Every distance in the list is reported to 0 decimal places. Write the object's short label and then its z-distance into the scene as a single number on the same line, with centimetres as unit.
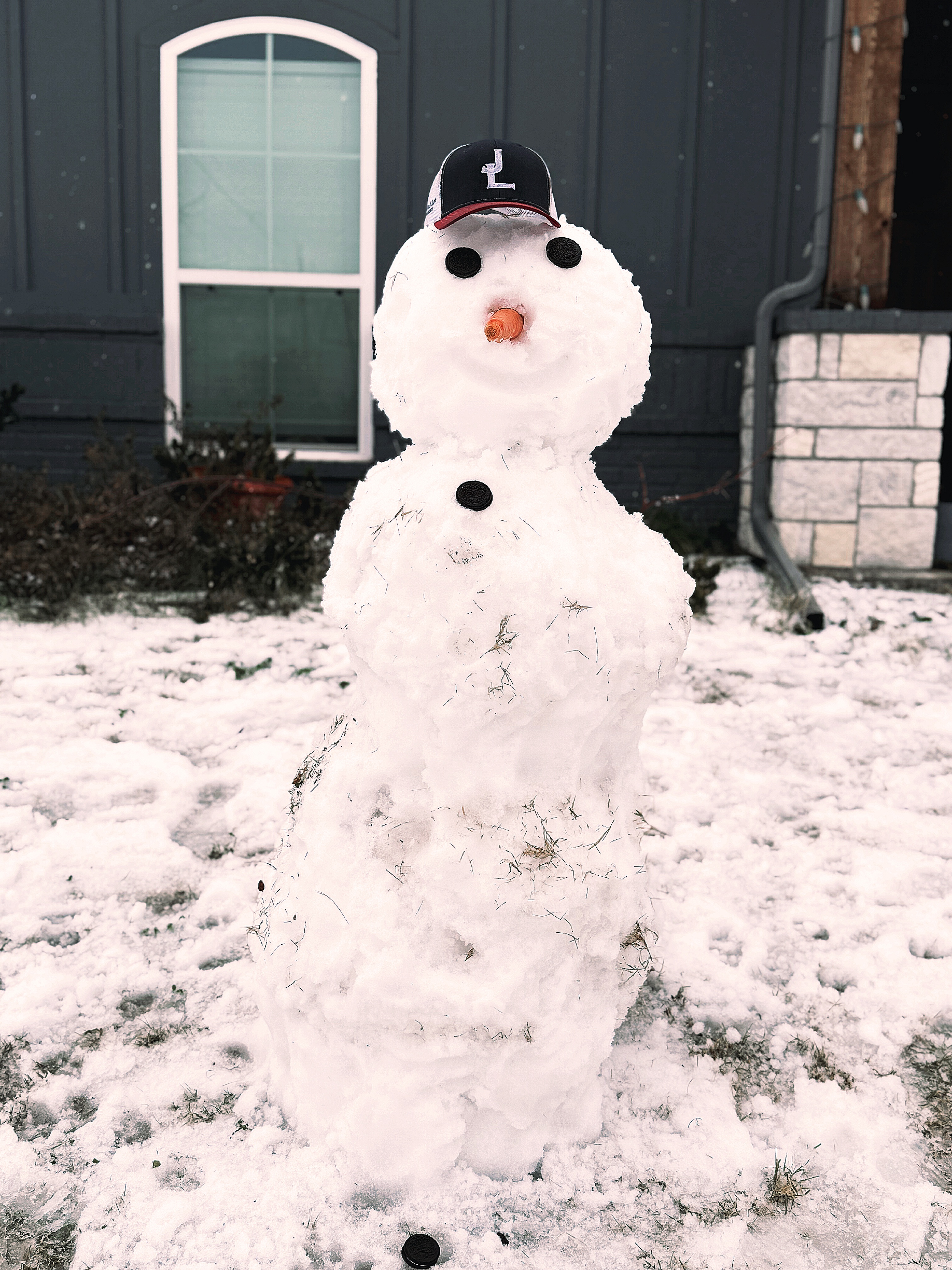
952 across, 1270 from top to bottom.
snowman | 130
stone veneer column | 489
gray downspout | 472
